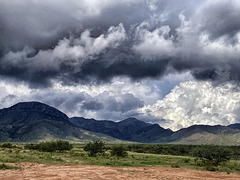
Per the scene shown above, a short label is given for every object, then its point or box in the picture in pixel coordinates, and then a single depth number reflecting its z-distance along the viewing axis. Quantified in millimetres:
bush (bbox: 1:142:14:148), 97994
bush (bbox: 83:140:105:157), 84500
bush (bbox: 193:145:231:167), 70894
